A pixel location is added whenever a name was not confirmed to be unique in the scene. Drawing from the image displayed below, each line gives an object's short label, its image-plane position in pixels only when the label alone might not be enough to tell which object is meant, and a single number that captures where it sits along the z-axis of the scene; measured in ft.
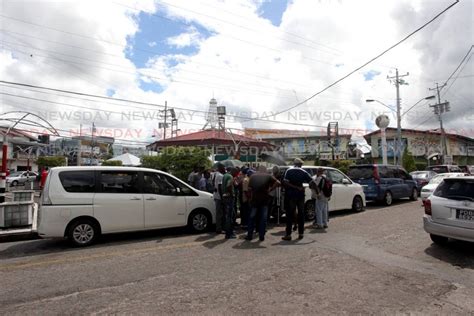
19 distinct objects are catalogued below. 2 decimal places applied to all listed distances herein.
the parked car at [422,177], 61.83
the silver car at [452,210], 19.26
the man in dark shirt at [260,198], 24.52
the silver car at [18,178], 101.29
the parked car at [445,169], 75.40
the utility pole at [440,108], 127.44
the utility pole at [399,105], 100.95
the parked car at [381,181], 43.98
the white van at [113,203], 23.34
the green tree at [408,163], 113.70
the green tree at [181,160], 57.57
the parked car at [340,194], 33.37
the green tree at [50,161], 148.97
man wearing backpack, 28.81
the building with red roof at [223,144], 81.41
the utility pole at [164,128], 152.01
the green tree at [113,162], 83.84
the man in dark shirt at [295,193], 25.31
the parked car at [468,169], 84.71
